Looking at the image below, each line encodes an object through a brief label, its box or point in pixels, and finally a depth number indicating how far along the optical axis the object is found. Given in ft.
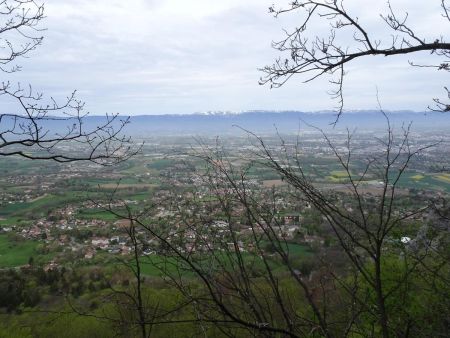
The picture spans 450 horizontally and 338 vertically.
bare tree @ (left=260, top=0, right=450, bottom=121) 6.76
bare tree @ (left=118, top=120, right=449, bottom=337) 5.70
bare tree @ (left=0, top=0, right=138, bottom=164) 8.32
